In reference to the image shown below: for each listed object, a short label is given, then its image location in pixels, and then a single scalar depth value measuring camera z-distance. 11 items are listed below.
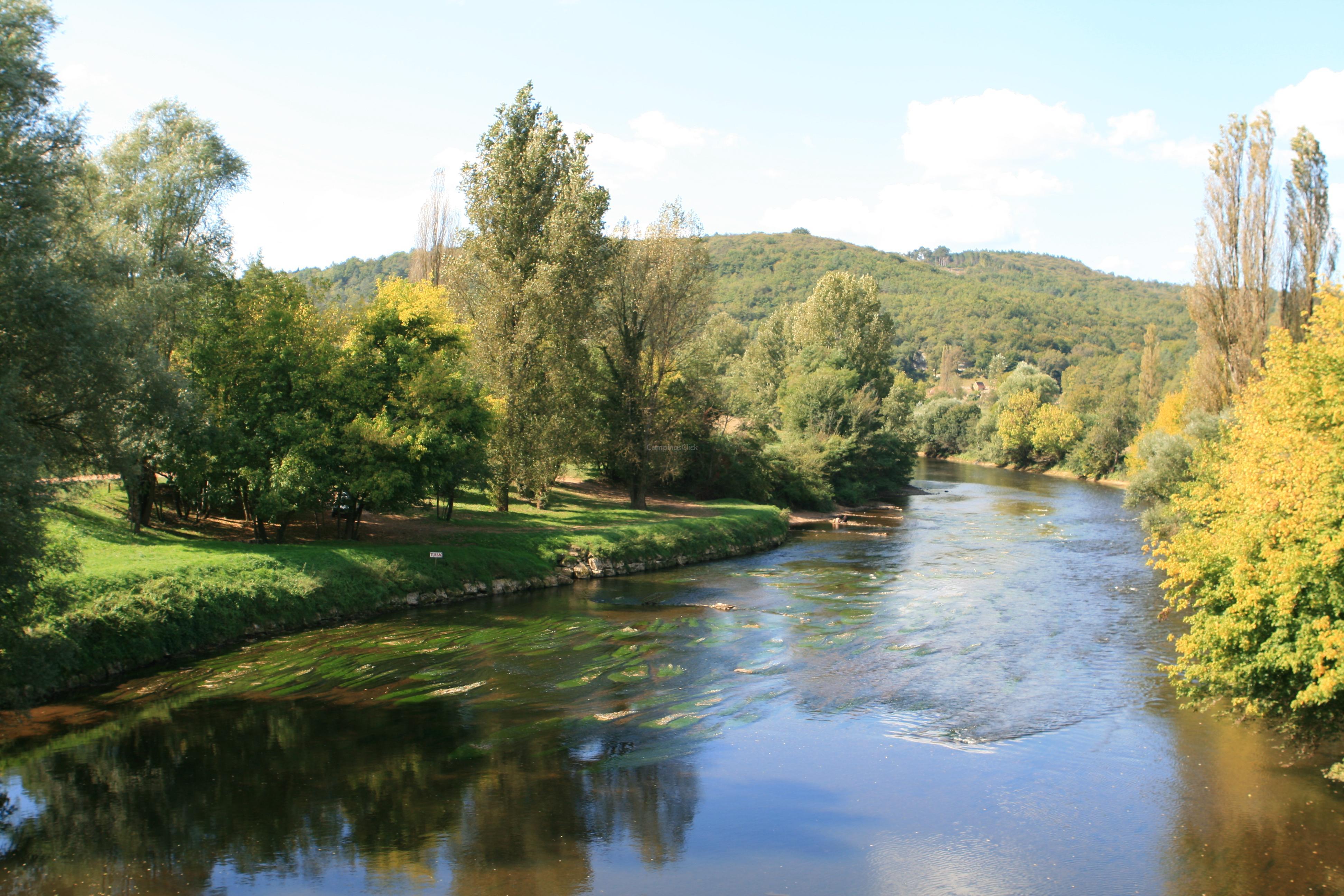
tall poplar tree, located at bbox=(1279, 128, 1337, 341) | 41.53
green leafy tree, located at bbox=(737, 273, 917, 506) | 61.56
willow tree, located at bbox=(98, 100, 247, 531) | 20.80
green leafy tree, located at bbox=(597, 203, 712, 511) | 45.19
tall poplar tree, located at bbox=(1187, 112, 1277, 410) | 41.56
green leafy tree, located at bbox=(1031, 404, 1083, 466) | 98.12
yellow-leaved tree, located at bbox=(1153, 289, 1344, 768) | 13.85
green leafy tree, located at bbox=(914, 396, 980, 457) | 118.19
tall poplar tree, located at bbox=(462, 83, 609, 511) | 38.31
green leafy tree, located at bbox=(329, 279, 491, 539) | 28.69
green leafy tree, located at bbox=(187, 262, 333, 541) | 26.94
